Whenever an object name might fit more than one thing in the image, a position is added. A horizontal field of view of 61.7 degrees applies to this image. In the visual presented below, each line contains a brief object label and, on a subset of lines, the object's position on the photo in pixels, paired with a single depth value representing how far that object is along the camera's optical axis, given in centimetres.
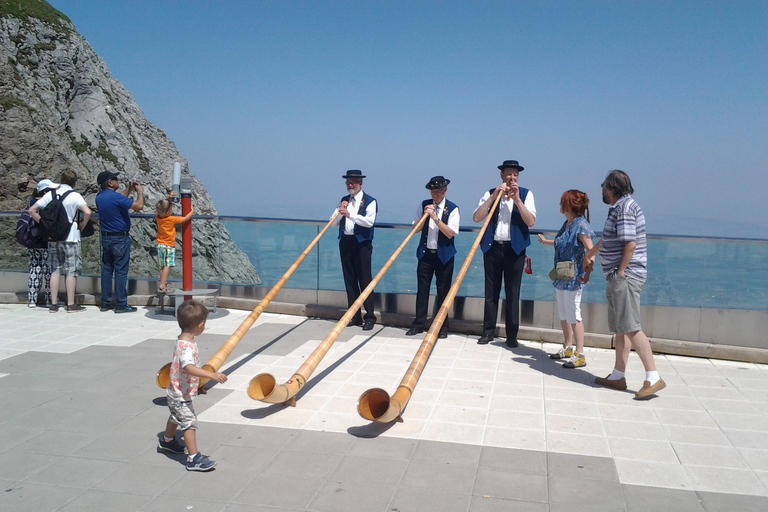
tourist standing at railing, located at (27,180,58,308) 879
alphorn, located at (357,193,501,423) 440
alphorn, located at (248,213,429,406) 469
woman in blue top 613
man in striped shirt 520
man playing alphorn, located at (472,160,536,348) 683
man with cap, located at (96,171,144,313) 860
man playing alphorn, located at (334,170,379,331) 766
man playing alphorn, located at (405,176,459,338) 719
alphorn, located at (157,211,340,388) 476
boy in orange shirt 867
